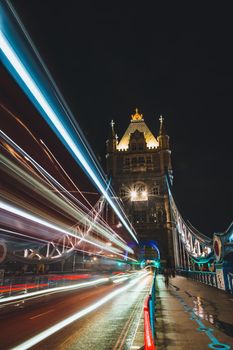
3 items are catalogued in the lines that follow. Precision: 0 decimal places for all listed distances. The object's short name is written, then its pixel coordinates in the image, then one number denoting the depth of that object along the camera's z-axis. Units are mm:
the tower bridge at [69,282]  6992
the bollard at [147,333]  3151
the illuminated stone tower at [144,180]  65000
